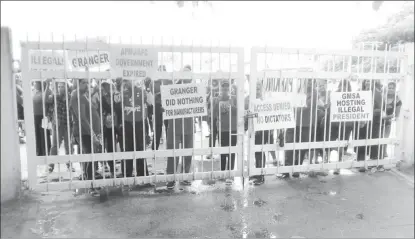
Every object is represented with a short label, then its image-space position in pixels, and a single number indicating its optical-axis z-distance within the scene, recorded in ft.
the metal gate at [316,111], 17.97
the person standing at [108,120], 17.37
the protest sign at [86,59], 15.30
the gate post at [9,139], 14.26
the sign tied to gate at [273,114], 17.88
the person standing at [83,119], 16.22
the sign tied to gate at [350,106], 19.02
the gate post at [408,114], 20.66
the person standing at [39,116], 19.88
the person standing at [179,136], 17.62
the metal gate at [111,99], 15.08
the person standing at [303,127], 19.17
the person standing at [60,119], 18.49
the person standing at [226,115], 18.02
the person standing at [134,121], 16.85
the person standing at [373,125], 20.22
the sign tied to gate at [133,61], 15.61
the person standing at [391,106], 20.92
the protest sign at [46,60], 14.98
